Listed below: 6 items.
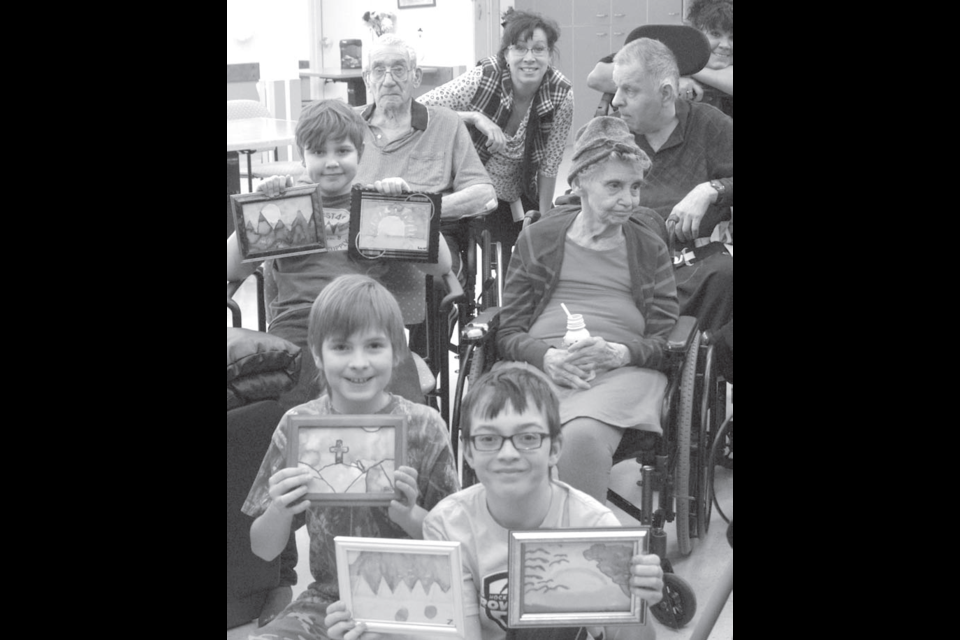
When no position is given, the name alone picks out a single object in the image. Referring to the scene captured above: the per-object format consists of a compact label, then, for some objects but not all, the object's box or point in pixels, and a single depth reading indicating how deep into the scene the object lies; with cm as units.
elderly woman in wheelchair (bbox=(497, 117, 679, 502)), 204
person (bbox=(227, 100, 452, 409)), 220
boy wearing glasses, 179
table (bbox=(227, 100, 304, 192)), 437
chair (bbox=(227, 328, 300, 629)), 205
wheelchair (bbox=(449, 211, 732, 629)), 200
